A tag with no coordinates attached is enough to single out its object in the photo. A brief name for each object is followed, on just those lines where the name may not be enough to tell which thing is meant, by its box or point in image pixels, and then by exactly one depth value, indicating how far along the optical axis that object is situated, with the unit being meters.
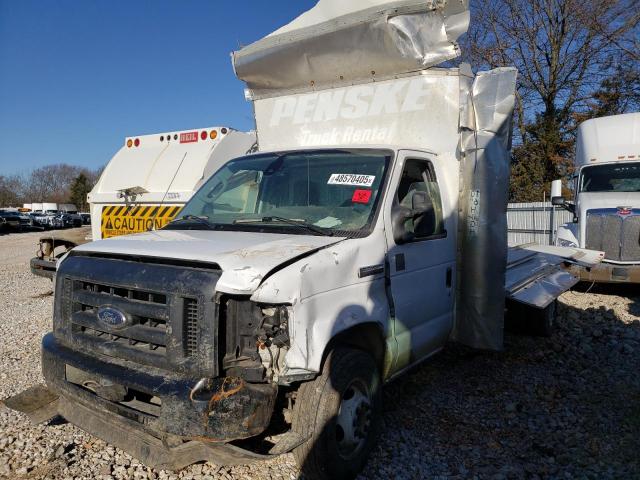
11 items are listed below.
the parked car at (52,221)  45.38
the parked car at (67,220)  46.83
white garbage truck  7.78
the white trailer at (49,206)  73.31
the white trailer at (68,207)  73.65
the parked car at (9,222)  38.75
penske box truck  2.73
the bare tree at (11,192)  80.55
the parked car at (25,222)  41.41
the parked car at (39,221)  44.09
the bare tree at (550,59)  23.69
